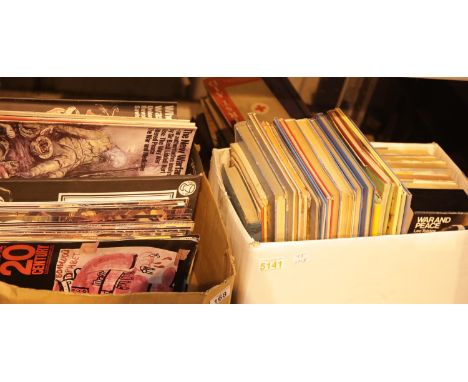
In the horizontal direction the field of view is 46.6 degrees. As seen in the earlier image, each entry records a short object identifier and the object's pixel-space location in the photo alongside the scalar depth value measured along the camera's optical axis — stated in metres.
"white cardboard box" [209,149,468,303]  0.92
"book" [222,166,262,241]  0.91
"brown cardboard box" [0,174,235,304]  0.86
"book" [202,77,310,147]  1.33
